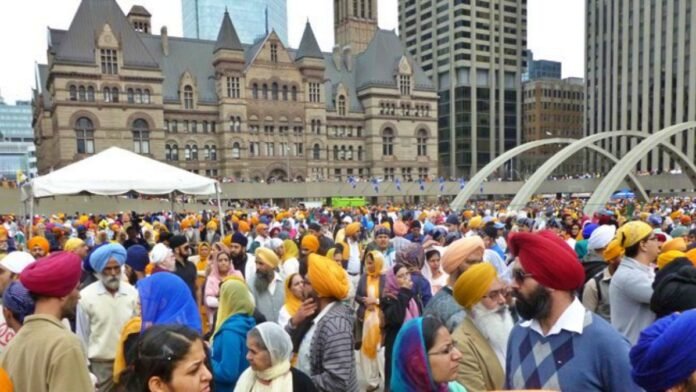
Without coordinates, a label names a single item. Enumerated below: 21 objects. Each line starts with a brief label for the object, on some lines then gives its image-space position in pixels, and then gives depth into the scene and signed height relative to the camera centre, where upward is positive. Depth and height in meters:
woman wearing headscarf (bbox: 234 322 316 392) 2.81 -1.14
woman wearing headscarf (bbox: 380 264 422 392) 4.30 -1.30
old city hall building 50.00 +7.86
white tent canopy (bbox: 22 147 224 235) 9.59 -0.16
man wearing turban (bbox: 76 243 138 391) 4.37 -1.28
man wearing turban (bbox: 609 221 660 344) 3.65 -0.93
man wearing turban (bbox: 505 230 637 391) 2.24 -0.84
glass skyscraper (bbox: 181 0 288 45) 113.62 +36.47
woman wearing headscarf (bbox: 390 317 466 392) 2.37 -0.96
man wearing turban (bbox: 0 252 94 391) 2.53 -0.98
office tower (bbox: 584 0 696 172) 80.06 +16.16
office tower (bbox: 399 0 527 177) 92.44 +17.55
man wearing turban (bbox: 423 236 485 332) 3.69 -0.81
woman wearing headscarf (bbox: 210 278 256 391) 3.38 -1.19
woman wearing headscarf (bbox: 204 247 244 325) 6.05 -1.36
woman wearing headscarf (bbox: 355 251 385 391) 5.20 -1.61
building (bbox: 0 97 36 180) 156.38 +17.20
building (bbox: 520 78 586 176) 106.81 +11.77
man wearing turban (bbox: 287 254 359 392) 3.20 -1.16
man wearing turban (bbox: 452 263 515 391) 2.85 -1.05
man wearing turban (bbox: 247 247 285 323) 5.71 -1.43
